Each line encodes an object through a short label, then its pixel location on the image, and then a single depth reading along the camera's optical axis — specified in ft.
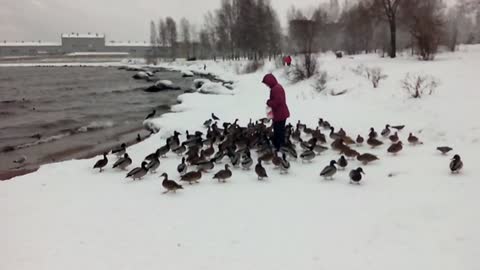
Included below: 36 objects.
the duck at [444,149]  31.50
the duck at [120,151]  38.37
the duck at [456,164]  26.66
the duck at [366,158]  31.91
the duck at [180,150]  38.50
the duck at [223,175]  29.38
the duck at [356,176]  27.04
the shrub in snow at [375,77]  64.07
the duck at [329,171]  28.48
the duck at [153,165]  32.19
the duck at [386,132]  39.35
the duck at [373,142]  37.29
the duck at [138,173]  30.48
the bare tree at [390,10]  119.96
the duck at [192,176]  29.01
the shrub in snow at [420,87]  50.06
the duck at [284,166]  31.19
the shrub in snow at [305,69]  94.99
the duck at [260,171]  29.50
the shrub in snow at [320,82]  76.30
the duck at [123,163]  33.50
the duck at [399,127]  40.63
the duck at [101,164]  33.41
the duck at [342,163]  30.89
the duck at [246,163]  32.24
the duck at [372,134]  39.29
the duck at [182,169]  31.17
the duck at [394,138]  37.65
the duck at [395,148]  34.12
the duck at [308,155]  33.35
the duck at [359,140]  38.63
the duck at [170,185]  26.89
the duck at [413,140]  36.35
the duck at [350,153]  33.78
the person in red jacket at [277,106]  36.42
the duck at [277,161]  31.80
